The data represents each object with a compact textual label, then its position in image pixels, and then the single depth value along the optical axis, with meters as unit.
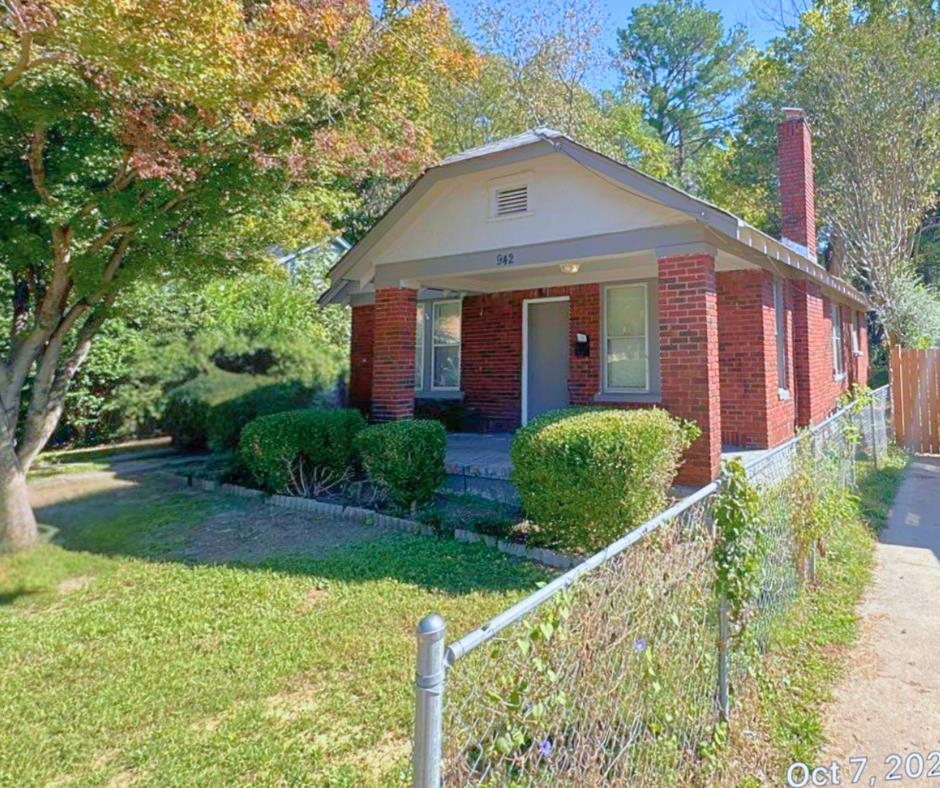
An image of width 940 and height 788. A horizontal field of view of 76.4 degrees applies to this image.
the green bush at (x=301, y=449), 7.90
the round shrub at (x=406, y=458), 6.88
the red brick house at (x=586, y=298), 6.73
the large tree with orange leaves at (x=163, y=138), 4.91
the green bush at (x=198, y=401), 10.95
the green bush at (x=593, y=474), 5.25
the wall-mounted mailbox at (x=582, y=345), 10.22
